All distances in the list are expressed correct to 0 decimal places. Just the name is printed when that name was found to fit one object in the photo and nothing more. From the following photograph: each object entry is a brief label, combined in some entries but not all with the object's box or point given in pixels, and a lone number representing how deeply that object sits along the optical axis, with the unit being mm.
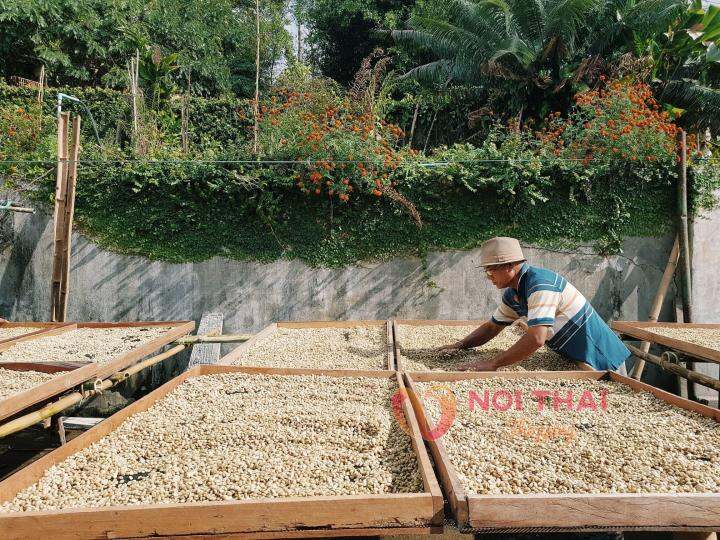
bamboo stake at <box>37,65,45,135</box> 7061
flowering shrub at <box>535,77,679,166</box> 5578
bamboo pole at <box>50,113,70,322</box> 5070
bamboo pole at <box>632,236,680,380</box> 5328
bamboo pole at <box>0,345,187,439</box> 1942
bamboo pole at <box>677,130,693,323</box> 5332
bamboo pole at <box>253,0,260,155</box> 6286
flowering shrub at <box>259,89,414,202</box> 5652
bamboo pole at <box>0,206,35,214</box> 4427
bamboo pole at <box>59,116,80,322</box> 5082
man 2617
